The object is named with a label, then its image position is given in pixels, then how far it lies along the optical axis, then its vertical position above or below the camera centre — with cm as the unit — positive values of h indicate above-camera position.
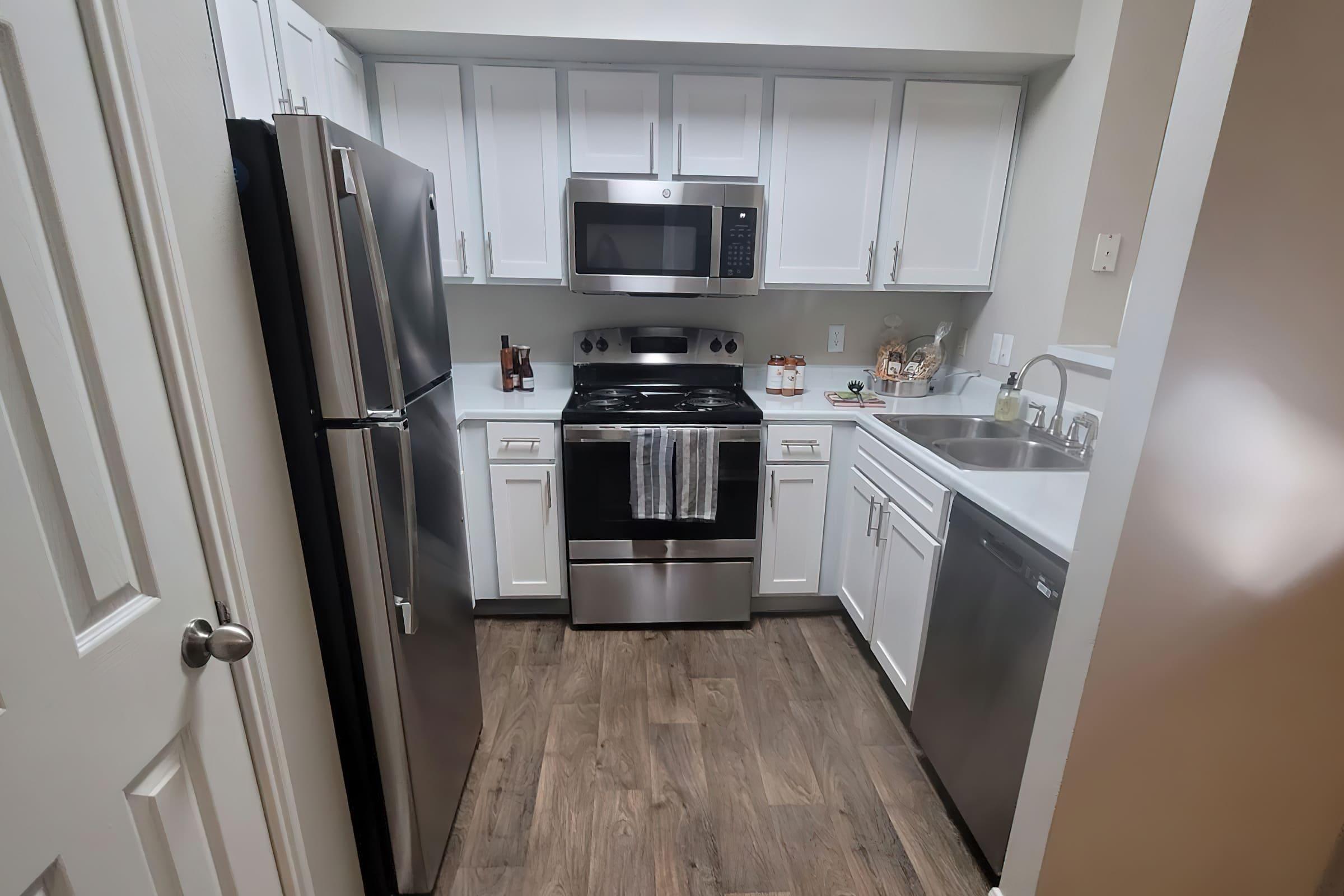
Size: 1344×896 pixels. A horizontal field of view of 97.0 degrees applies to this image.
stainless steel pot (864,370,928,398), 251 -38
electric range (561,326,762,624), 218 -78
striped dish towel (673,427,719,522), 216 -64
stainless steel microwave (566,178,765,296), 215 +20
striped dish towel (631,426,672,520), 214 -64
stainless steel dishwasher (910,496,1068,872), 124 -83
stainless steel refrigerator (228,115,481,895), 91 -27
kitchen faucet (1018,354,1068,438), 178 -34
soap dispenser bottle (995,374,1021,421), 205 -36
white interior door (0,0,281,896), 53 -25
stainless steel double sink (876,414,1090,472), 186 -47
